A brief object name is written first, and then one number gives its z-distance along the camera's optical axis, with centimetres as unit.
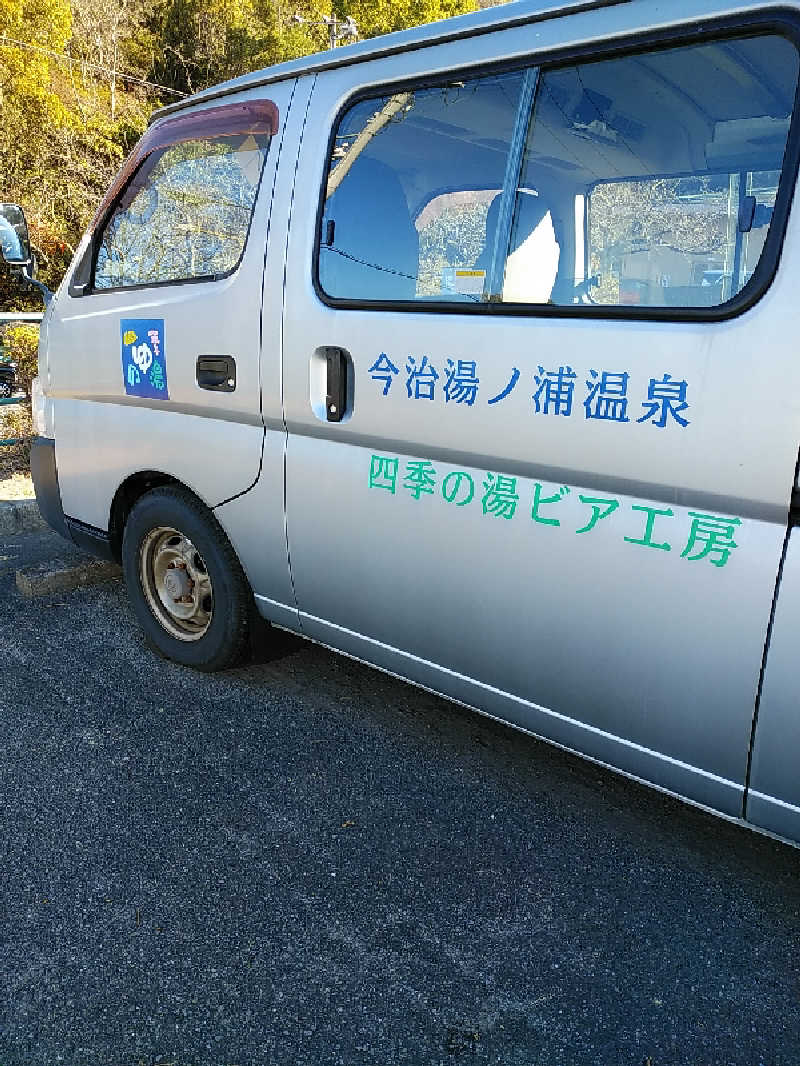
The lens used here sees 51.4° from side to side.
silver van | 169
